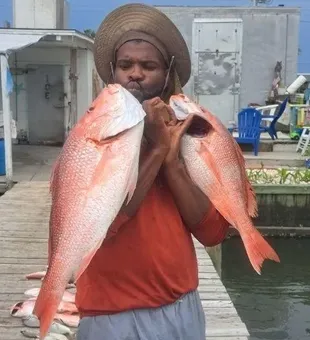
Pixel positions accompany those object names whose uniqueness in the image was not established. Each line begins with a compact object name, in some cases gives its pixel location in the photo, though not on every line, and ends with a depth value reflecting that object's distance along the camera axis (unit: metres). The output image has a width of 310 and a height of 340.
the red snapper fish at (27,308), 4.42
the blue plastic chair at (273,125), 15.66
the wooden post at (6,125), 10.34
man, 1.94
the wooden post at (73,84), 14.61
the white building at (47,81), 14.66
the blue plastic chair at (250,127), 14.34
